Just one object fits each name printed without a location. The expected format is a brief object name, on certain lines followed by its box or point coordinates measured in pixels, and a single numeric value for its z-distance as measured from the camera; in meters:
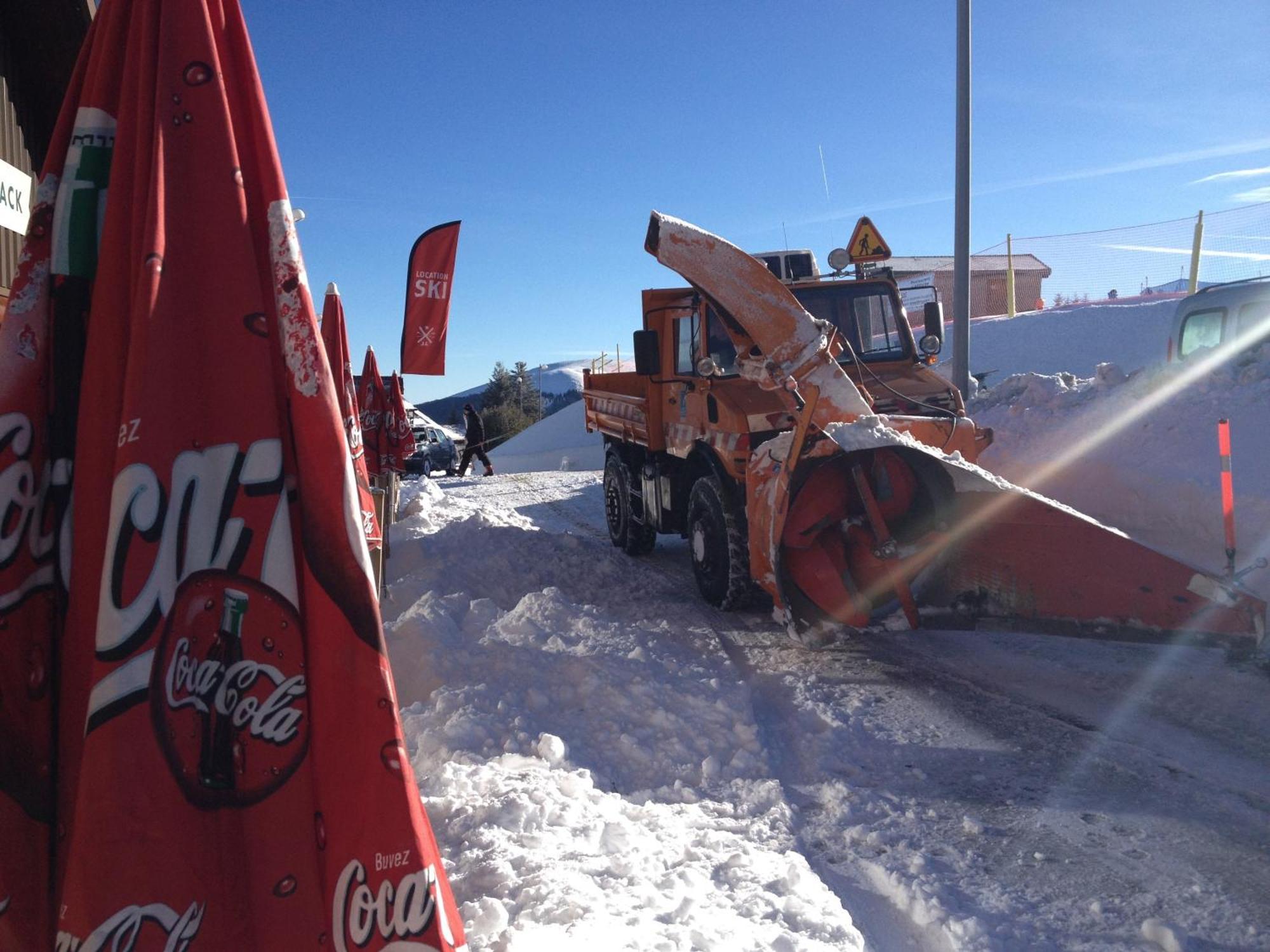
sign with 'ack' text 4.00
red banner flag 10.40
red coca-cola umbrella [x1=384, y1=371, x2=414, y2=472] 10.53
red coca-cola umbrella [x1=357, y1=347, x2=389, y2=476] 10.15
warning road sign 8.35
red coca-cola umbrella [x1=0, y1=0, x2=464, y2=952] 1.34
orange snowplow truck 4.79
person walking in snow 20.62
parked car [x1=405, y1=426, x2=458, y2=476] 24.19
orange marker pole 5.23
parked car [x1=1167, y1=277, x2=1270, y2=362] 10.40
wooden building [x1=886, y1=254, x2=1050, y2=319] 32.94
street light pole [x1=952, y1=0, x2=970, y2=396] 9.62
